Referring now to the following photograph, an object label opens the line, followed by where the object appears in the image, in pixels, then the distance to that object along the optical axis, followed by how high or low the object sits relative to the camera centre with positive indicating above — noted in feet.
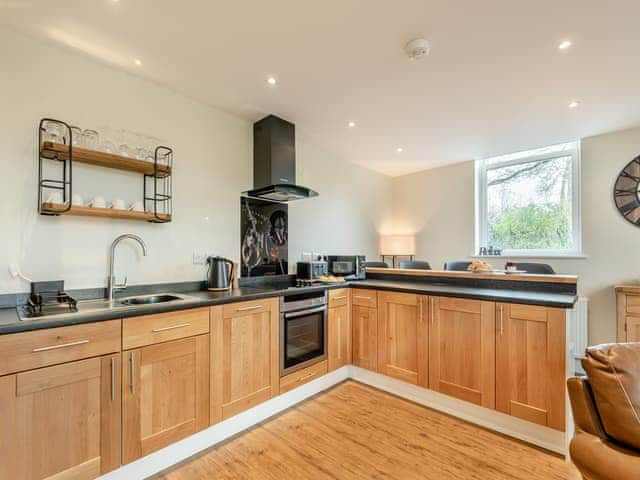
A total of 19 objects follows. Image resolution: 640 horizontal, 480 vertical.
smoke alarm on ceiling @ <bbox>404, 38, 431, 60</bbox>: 6.01 +3.96
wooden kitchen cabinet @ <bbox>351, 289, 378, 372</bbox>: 9.10 -2.63
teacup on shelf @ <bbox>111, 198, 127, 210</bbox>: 6.71 +0.88
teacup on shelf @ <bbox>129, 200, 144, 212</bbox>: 7.04 +0.88
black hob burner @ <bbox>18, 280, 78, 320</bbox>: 5.24 -1.08
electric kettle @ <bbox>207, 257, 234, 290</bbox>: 8.22 -0.83
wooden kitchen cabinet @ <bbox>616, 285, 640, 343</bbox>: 9.53 -2.25
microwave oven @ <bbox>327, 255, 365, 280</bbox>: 10.88 -0.85
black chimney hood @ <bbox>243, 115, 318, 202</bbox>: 9.38 +2.61
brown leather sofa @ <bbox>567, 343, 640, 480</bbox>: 3.16 -1.92
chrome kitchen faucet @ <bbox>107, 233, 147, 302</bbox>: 6.60 -0.47
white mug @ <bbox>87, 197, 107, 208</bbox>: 6.38 +0.88
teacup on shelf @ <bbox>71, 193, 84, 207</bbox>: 6.16 +0.89
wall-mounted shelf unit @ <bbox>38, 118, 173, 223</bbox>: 5.93 +1.58
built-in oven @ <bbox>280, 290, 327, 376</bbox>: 7.89 -2.40
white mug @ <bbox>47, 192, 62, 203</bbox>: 6.03 +0.94
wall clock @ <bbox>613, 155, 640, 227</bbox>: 10.43 +1.78
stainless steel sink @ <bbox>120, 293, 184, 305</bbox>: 6.75 -1.28
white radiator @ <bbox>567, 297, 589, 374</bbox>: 11.00 -3.13
